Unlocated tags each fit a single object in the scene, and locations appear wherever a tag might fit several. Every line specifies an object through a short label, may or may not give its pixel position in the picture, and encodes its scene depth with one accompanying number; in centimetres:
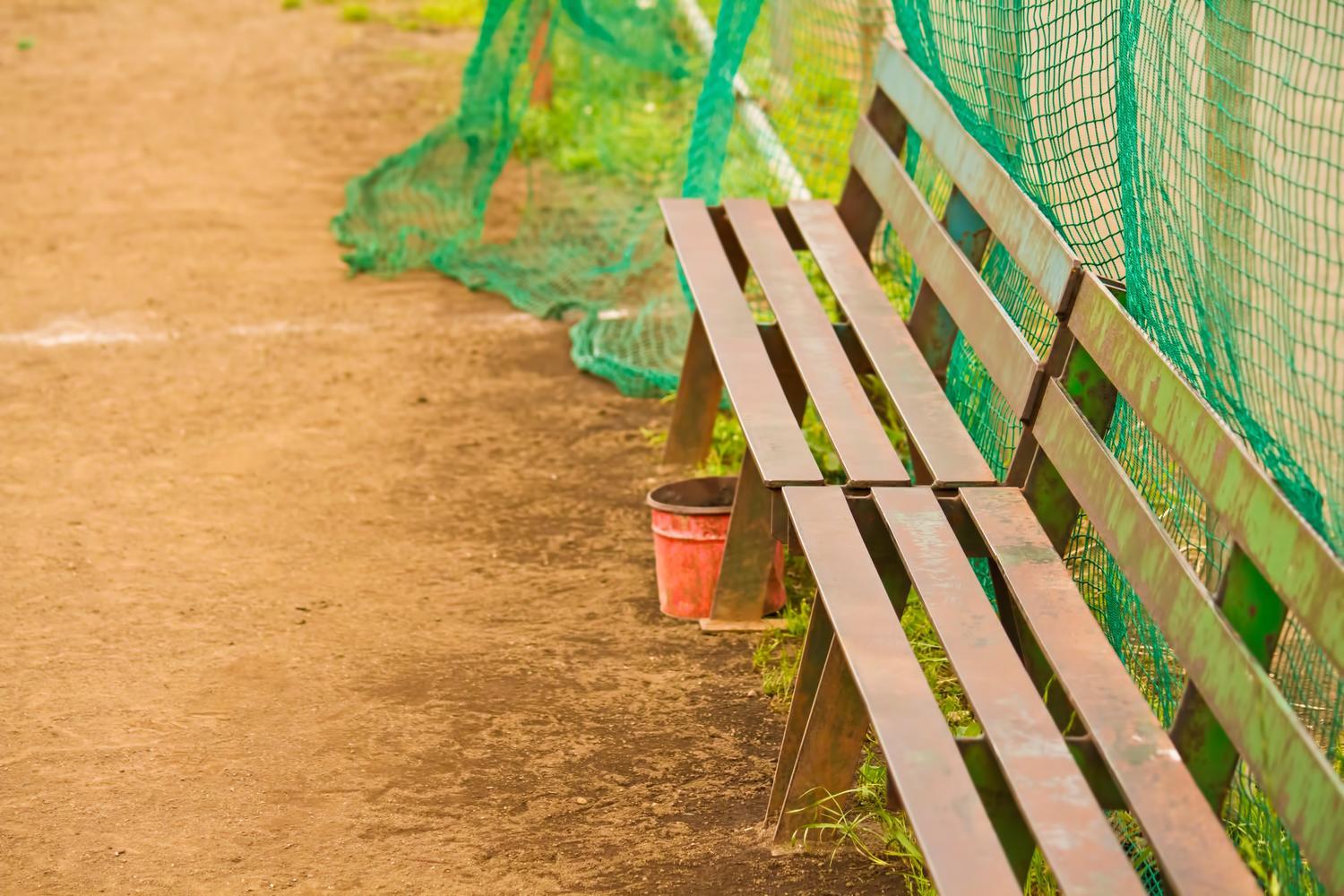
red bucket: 721
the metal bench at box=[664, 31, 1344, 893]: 393
